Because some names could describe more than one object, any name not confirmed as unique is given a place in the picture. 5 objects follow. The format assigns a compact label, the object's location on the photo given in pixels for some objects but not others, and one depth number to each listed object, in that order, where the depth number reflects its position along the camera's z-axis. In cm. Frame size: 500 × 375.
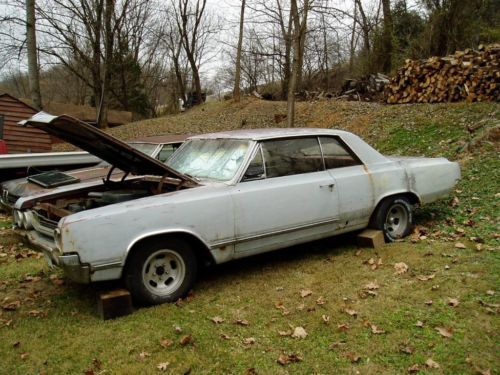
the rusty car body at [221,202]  370
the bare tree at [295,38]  1253
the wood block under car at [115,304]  376
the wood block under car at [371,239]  511
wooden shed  1249
